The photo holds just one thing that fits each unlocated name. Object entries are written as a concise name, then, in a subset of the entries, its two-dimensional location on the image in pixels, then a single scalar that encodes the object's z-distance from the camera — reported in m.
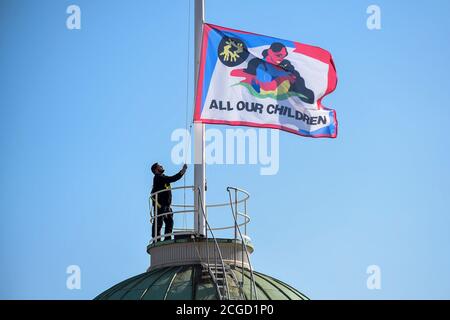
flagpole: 39.91
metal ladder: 36.91
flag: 41.47
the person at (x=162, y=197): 40.91
